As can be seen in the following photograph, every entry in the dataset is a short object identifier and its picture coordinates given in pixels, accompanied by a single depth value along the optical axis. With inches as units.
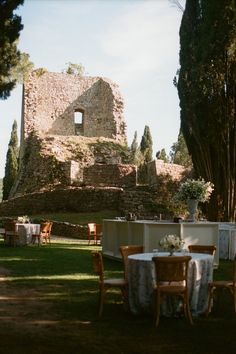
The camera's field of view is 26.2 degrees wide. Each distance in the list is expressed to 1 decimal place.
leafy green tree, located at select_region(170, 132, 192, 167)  1565.5
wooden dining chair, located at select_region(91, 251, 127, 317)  283.0
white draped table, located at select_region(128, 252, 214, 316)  274.7
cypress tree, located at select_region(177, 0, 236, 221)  692.1
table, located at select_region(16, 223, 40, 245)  705.0
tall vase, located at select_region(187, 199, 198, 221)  486.3
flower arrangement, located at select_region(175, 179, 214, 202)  476.4
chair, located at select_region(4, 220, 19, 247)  675.4
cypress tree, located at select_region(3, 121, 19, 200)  1422.2
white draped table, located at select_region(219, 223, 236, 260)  566.9
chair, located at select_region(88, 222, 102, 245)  748.0
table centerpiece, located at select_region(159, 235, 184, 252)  287.1
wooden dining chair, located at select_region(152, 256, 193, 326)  256.1
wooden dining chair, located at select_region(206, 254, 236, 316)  280.5
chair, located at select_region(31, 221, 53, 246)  705.6
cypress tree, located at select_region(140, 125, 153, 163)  1872.5
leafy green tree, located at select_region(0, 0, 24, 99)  568.7
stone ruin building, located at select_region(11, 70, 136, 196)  1194.0
